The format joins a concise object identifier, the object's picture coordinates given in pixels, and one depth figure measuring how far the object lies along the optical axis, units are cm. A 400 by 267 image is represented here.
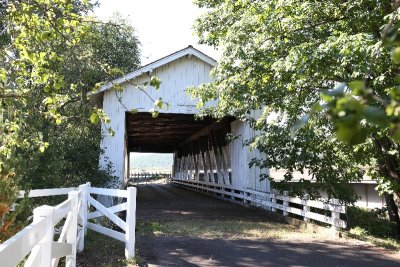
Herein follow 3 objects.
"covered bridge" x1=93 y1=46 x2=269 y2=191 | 1462
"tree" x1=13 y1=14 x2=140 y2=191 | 702
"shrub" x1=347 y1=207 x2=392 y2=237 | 1190
